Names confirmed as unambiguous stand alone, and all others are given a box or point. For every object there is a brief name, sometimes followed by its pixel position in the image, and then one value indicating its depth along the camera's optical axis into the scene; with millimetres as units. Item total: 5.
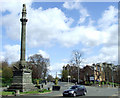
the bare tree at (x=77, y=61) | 43535
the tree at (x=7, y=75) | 39281
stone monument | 16824
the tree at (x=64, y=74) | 70251
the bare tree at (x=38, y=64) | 50912
